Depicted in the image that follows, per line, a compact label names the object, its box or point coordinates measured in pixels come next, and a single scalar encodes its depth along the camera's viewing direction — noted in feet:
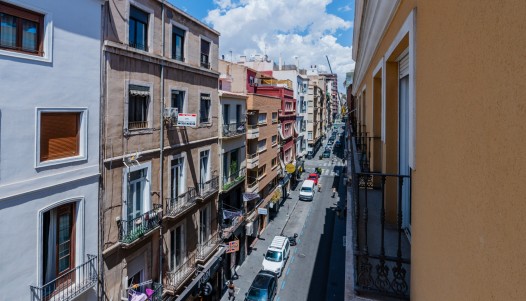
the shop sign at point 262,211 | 87.21
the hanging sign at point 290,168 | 116.47
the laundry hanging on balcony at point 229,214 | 64.28
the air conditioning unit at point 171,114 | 41.60
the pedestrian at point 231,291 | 62.28
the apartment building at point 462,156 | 3.89
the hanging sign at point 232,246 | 62.44
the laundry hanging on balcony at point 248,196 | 75.50
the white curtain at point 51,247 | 26.89
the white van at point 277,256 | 69.00
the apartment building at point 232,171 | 61.98
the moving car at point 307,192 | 121.21
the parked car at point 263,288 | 56.18
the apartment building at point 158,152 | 33.17
